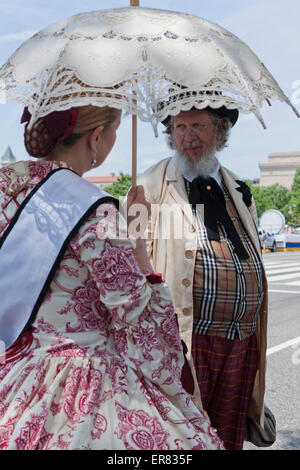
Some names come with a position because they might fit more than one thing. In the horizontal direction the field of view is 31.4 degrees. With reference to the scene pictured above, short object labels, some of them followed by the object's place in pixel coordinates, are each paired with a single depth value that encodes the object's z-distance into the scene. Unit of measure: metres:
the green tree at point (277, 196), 79.56
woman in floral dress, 1.46
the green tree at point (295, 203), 66.81
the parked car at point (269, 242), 32.16
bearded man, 2.65
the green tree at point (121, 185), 68.84
